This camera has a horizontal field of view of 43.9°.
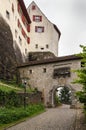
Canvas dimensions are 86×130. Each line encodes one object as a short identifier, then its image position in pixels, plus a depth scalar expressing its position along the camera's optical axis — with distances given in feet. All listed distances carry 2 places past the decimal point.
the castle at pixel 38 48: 49.50
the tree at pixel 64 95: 101.44
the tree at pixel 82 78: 20.86
